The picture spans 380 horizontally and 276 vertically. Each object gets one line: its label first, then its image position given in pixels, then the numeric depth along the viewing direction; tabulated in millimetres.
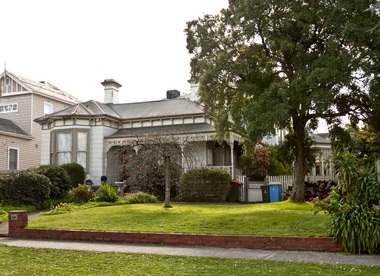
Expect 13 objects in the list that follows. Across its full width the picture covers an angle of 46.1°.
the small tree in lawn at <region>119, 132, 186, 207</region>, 17719
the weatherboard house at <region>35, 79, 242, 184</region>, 27141
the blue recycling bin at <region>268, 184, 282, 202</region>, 21125
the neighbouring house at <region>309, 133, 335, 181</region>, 38234
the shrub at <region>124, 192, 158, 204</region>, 19955
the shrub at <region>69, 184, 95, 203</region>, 20891
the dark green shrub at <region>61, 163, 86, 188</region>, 25969
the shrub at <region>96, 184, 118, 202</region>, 20656
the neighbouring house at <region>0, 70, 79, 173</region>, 32366
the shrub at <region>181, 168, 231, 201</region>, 21703
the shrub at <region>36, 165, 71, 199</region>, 21578
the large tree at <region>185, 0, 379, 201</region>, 15531
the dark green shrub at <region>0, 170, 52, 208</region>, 19719
